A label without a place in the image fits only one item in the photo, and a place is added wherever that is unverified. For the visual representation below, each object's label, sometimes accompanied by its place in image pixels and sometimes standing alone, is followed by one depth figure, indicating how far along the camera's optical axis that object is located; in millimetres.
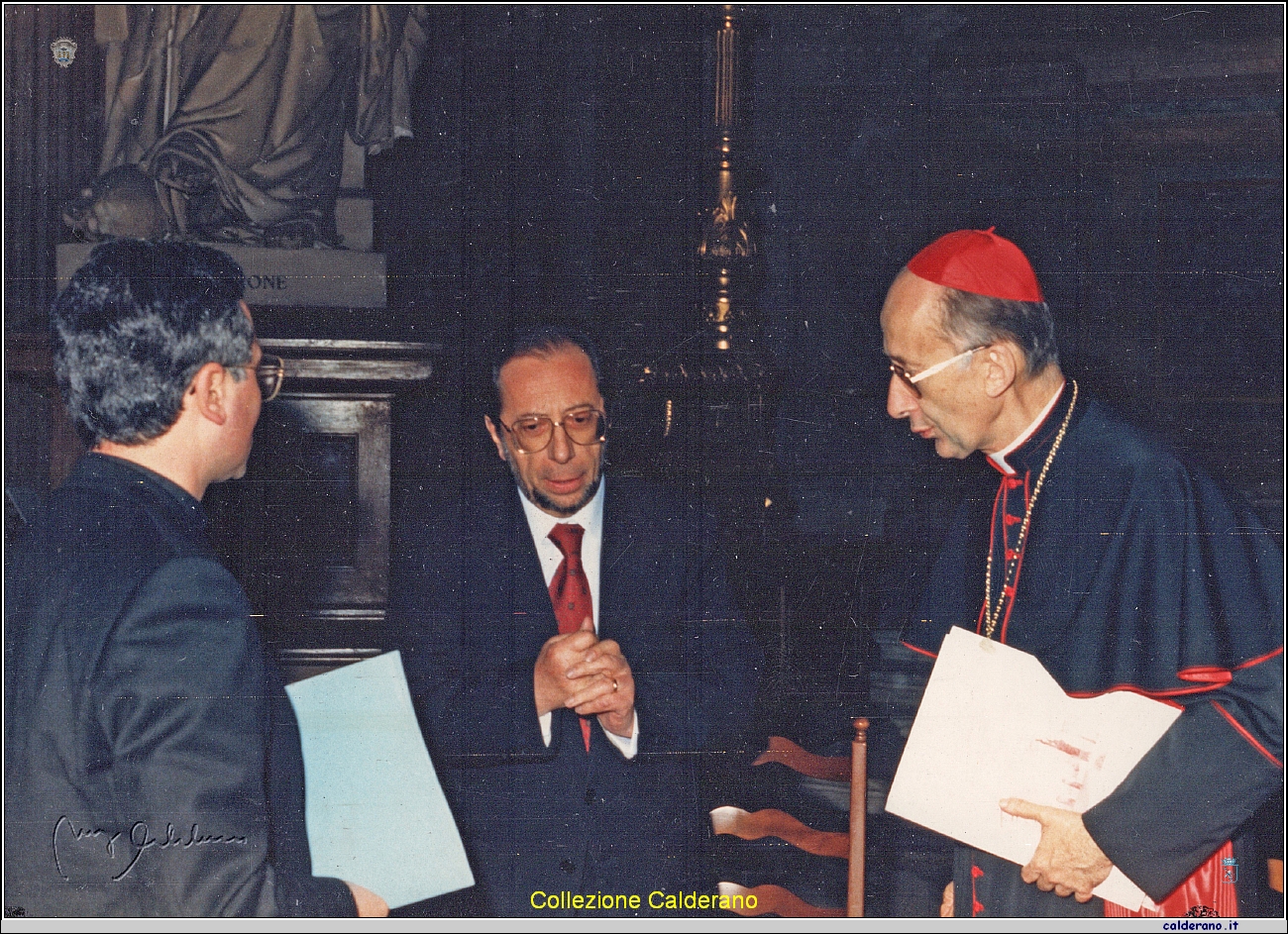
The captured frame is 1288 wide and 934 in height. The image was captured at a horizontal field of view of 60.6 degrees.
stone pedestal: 2893
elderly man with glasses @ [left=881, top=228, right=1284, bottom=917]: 2717
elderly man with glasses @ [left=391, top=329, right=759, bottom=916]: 2869
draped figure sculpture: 2922
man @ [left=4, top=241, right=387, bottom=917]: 2486
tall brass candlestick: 2959
